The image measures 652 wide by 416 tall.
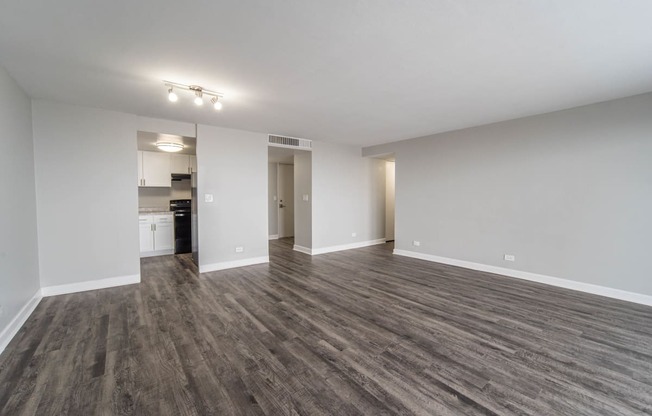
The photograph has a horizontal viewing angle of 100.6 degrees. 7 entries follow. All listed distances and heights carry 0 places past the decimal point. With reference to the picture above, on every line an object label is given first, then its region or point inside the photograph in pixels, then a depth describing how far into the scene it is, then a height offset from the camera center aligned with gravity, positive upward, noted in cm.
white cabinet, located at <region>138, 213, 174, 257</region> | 591 -73
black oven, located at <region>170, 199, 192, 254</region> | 621 -58
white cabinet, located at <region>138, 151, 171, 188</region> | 612 +76
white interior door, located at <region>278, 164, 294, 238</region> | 846 +3
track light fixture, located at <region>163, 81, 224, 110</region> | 301 +129
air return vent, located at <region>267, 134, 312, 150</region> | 555 +126
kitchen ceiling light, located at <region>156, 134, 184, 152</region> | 488 +111
